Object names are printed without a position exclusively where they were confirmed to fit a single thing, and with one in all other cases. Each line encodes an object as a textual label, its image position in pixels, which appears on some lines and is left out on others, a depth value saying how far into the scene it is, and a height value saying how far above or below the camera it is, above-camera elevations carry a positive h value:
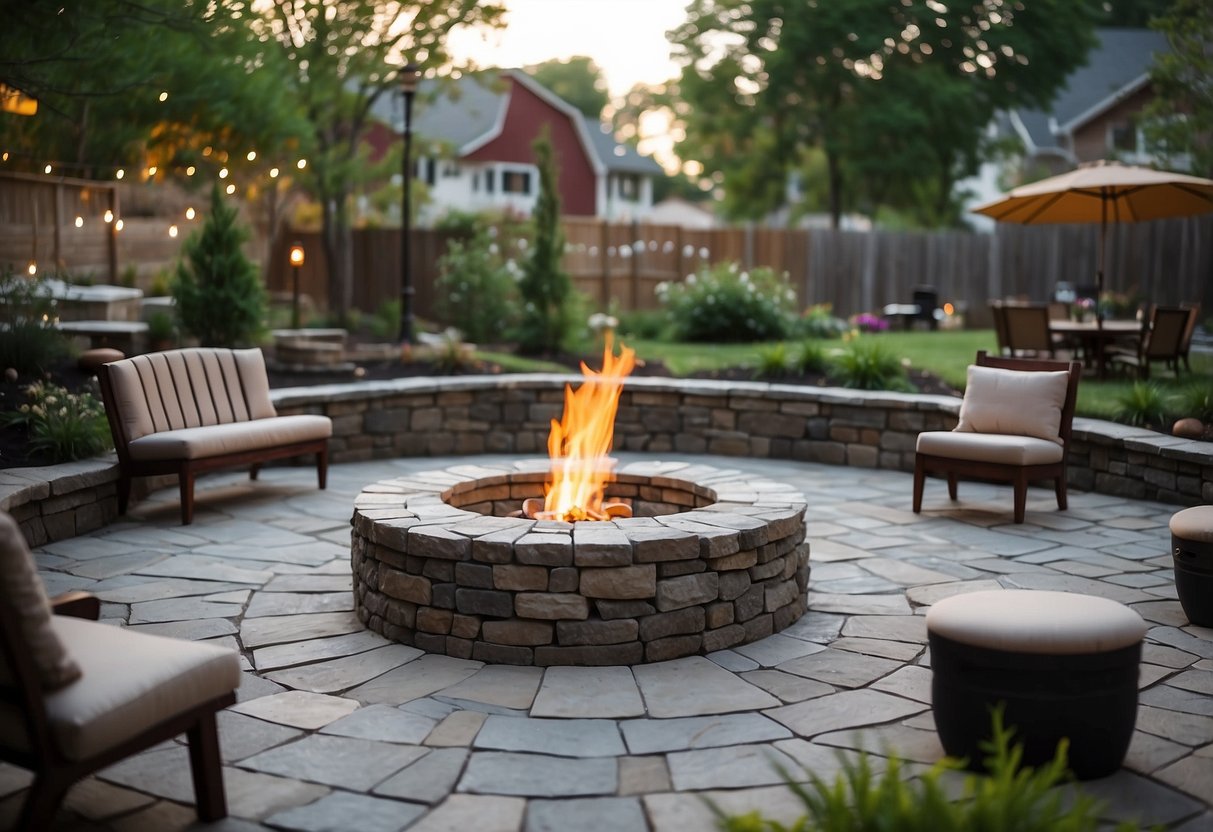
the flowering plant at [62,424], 7.18 -0.91
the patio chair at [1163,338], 11.09 -0.40
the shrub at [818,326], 15.95 -0.46
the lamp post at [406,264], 11.93 +0.26
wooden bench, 7.02 -0.90
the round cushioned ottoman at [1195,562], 5.04 -1.19
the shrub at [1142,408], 8.58 -0.84
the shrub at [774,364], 10.67 -0.67
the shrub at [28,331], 8.60 -0.37
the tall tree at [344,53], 15.04 +3.20
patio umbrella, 10.39 +0.98
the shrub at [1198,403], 8.38 -0.79
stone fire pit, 4.61 -1.23
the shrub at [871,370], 10.09 -0.69
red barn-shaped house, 33.03 +4.19
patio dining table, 11.68 -0.39
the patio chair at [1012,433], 7.20 -0.91
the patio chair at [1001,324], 12.16 -0.30
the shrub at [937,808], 2.61 -1.21
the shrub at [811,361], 10.73 -0.64
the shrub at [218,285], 10.34 +0.01
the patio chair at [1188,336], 11.35 -0.39
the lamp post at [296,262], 11.18 +0.24
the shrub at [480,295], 14.34 -0.07
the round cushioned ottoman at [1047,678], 3.44 -1.18
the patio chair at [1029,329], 11.84 -0.35
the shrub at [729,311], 15.07 -0.26
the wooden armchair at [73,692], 2.83 -1.08
